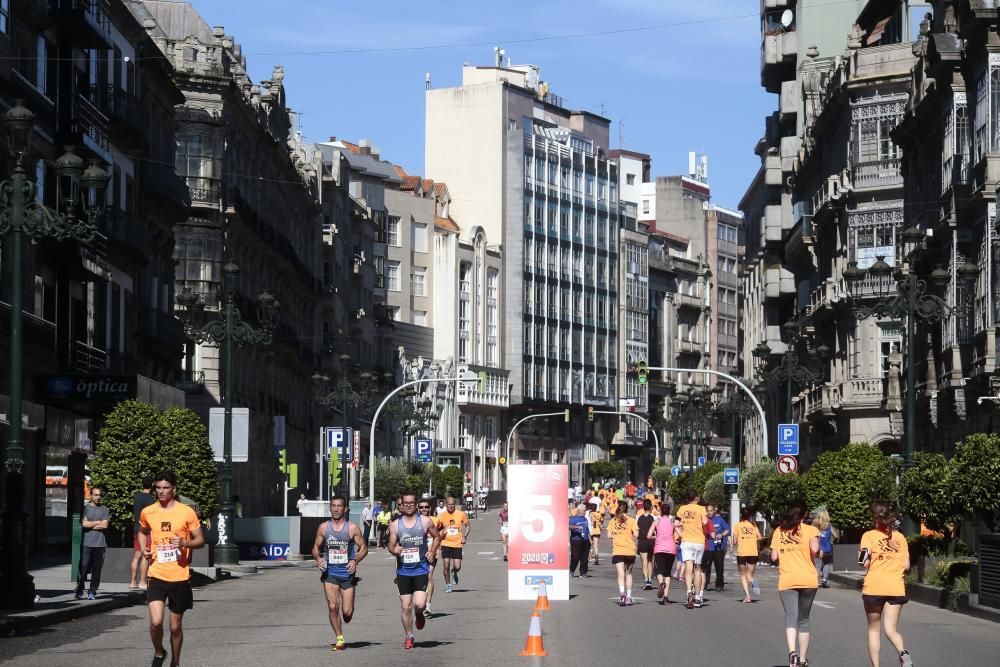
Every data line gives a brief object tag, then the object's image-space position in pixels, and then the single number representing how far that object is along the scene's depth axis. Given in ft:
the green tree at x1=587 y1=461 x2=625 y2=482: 495.00
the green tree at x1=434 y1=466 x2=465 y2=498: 344.90
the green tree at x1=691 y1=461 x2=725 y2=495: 239.40
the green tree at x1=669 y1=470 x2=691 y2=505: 252.97
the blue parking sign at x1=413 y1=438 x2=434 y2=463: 265.95
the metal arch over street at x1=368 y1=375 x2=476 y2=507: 211.59
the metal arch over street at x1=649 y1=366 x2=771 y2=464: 177.78
